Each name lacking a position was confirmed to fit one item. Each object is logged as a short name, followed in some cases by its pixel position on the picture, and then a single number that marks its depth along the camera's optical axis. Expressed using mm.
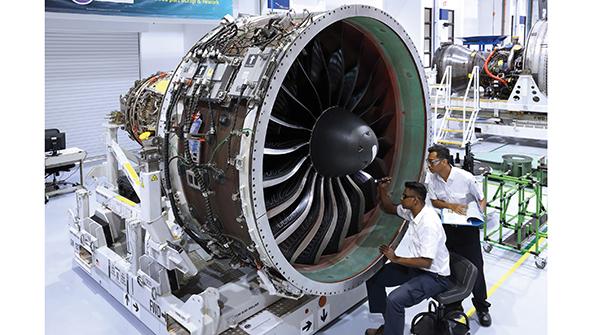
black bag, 3508
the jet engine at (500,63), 9414
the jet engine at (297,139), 2834
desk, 6983
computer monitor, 7077
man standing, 3822
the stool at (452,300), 3324
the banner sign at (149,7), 7543
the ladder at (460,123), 9359
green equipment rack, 4832
